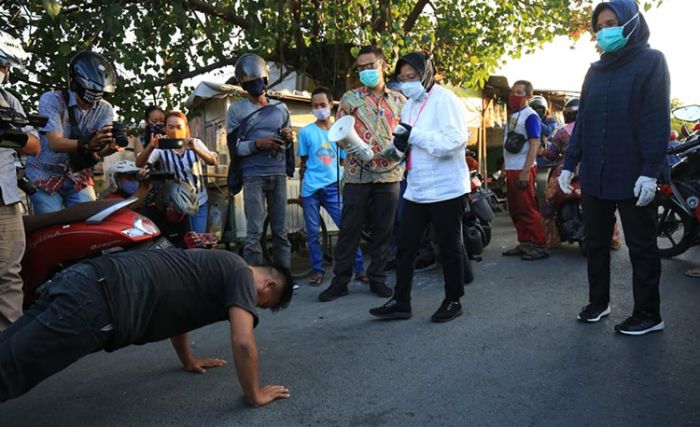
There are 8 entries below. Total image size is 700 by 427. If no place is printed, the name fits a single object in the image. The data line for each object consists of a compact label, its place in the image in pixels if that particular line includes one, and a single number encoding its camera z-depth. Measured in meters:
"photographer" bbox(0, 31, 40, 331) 3.14
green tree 7.18
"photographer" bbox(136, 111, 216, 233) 5.35
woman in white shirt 4.05
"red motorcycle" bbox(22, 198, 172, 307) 3.53
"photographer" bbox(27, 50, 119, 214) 3.94
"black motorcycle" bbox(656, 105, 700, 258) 5.39
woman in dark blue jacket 3.53
